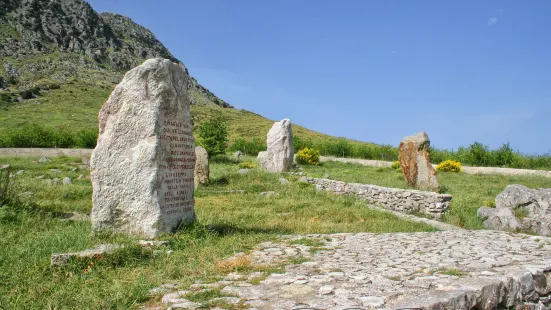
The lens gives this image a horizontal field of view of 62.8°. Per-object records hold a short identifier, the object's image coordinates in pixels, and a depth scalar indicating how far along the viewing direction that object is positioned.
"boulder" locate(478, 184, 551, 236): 11.38
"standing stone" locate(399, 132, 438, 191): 18.20
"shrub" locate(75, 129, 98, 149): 37.91
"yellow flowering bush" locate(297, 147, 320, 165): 32.78
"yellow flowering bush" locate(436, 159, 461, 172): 28.44
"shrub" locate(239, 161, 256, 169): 27.60
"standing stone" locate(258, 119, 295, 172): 25.80
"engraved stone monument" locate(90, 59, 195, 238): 7.93
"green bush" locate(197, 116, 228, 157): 34.06
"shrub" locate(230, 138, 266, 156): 41.81
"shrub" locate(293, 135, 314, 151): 41.49
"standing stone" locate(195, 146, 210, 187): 19.19
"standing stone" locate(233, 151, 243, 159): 36.11
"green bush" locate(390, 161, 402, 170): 29.27
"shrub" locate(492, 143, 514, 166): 33.03
